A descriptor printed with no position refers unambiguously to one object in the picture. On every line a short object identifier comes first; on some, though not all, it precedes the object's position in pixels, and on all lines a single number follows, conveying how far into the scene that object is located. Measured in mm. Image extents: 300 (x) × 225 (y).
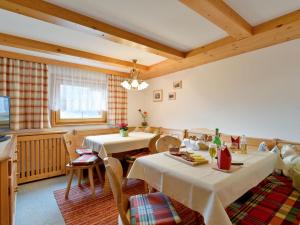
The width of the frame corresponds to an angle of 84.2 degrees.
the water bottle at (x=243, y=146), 1743
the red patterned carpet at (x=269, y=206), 1307
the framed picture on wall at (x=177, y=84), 3605
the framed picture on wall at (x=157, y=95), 4074
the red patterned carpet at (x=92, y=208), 1780
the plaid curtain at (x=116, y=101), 3889
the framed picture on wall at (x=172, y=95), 3736
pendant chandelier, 2949
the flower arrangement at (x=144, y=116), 4381
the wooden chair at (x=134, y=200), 1086
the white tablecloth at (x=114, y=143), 2436
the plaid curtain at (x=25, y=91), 2723
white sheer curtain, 3203
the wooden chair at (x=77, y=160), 2352
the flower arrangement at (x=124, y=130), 2999
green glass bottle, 1746
